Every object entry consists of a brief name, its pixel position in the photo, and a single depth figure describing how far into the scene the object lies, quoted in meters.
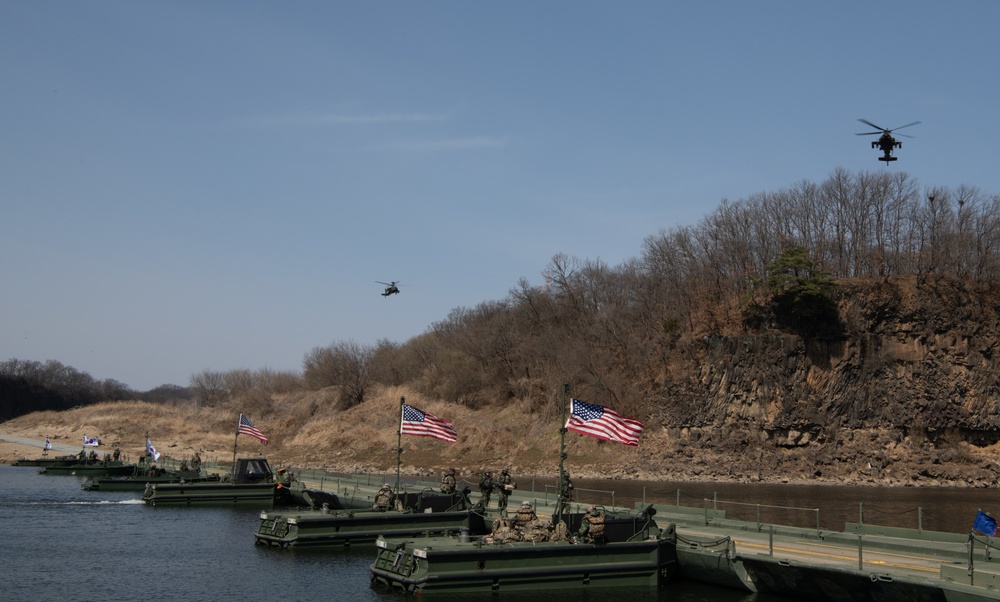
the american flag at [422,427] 39.84
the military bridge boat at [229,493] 55.59
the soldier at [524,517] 31.00
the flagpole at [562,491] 32.08
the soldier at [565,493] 32.22
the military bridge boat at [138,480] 65.06
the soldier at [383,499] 41.13
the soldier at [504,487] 38.06
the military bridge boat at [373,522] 37.62
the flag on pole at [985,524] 23.95
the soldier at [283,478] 56.78
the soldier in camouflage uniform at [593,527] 30.36
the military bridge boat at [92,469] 75.69
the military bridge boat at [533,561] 28.83
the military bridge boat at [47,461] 83.81
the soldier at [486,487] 41.31
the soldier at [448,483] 42.38
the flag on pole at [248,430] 55.94
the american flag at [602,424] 31.20
